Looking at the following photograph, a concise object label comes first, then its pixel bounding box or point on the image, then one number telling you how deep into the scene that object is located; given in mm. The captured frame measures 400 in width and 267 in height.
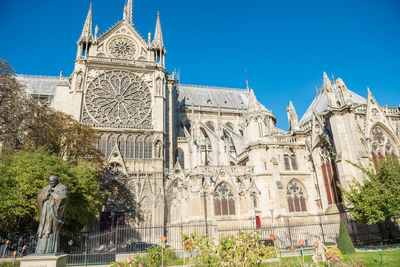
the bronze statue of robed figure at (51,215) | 7457
